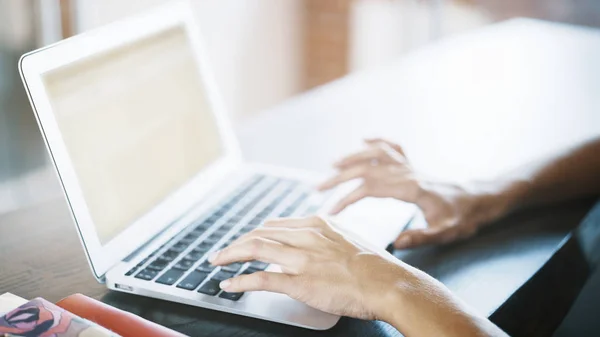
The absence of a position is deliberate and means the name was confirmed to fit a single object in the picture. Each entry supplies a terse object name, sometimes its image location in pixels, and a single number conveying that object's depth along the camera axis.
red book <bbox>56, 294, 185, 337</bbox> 0.69
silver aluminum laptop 0.77
